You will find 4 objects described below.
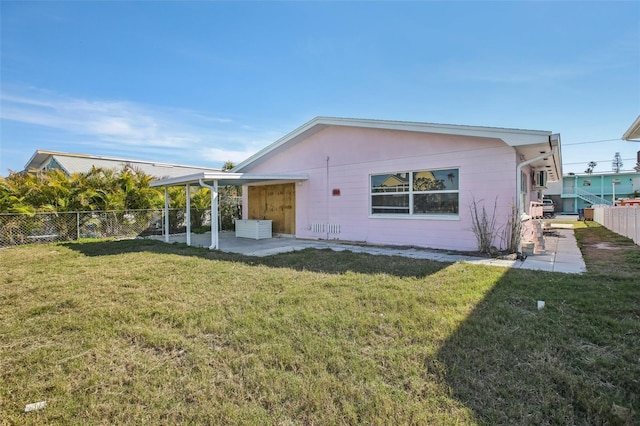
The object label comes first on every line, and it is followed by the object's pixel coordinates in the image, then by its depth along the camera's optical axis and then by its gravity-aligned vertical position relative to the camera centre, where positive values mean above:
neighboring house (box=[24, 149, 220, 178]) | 19.09 +3.13
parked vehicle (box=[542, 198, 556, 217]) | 28.58 +0.01
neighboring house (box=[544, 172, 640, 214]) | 38.09 +2.42
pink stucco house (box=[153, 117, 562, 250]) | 8.20 +1.02
